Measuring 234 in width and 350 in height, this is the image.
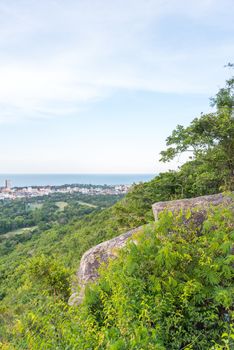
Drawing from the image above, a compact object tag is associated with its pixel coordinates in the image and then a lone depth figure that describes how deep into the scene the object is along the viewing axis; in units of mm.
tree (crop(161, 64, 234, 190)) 9773
